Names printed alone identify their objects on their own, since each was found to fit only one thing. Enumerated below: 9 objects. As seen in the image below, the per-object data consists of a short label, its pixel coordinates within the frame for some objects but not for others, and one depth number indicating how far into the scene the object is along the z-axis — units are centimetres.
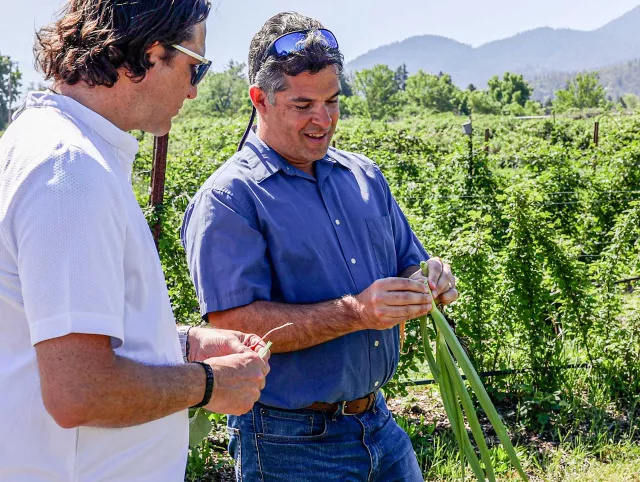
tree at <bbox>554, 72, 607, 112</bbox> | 5190
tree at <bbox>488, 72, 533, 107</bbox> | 6956
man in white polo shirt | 118
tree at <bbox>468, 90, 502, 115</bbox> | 6181
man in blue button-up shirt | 208
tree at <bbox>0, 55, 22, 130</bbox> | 4881
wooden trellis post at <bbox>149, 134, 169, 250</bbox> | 417
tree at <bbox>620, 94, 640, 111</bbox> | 8328
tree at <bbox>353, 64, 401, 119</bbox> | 5889
